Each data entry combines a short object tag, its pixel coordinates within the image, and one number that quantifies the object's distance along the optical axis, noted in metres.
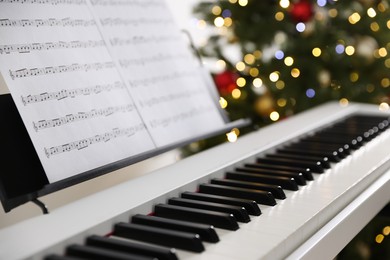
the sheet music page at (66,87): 1.22
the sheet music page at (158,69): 1.53
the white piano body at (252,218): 1.03
